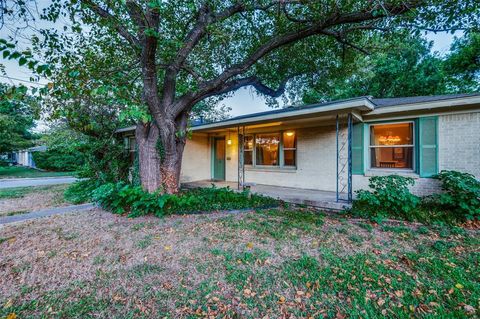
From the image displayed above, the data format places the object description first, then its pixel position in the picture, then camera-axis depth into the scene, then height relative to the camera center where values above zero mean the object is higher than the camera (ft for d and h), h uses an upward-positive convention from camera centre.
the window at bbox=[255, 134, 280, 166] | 29.86 +1.39
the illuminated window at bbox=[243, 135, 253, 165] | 32.58 +1.28
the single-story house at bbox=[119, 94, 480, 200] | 18.13 +1.73
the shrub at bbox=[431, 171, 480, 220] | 15.40 -2.88
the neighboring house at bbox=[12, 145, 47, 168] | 77.14 +0.92
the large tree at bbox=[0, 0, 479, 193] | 16.80 +11.66
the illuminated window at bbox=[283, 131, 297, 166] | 28.07 +1.30
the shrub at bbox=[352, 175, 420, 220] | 16.74 -3.36
